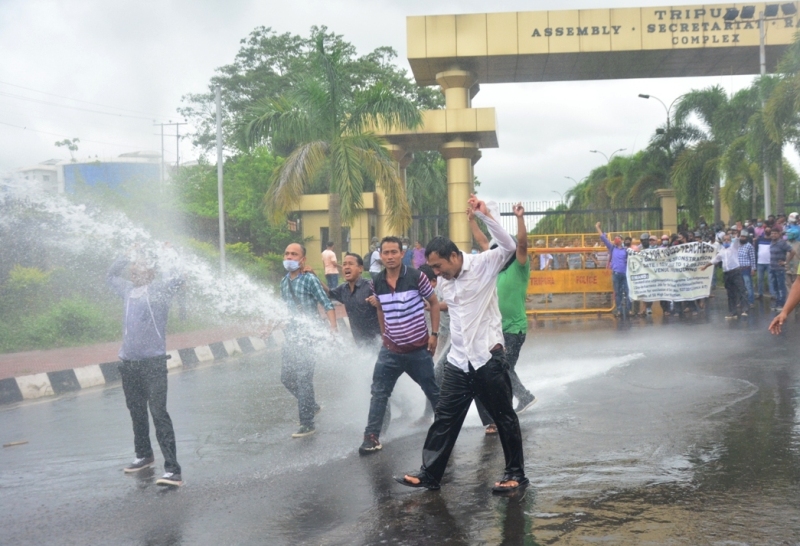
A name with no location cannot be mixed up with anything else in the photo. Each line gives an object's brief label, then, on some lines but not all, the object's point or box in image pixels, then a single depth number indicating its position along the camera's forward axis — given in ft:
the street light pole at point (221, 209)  80.12
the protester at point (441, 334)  24.31
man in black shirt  24.32
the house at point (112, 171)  88.02
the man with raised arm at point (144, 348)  20.83
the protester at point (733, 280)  57.36
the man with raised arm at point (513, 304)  25.08
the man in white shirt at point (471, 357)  18.21
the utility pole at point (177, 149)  176.76
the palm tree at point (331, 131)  78.74
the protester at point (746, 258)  58.44
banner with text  62.90
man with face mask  24.75
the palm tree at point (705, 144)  109.50
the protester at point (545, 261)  71.26
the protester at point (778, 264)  57.31
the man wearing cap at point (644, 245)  64.44
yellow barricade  68.74
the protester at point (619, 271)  60.85
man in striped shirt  22.20
